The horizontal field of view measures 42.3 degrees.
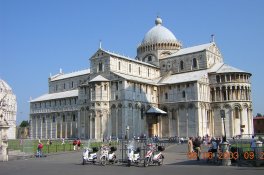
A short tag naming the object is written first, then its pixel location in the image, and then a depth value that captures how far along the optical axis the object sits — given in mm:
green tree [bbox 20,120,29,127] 155938
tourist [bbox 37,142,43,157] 30778
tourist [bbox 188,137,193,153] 28188
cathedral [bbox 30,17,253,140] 57688
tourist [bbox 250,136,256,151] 20380
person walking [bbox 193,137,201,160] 24172
